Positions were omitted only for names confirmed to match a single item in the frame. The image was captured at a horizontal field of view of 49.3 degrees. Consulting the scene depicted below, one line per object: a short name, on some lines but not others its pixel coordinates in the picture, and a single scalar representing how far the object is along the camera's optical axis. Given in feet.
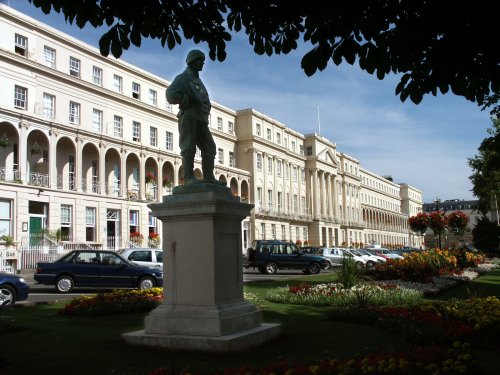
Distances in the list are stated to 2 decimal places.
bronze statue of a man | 29.32
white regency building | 111.04
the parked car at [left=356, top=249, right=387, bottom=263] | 133.19
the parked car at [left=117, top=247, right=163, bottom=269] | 75.41
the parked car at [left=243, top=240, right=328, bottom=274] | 105.60
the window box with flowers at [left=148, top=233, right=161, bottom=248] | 139.95
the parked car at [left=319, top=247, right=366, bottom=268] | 126.35
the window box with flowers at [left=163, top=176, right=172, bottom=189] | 156.17
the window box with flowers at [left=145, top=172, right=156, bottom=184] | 148.87
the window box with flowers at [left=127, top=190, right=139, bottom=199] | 140.91
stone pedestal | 26.43
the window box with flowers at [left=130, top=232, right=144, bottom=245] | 134.82
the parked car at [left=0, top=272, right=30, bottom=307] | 49.44
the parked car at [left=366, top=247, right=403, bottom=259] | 151.23
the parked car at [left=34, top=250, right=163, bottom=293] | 65.41
